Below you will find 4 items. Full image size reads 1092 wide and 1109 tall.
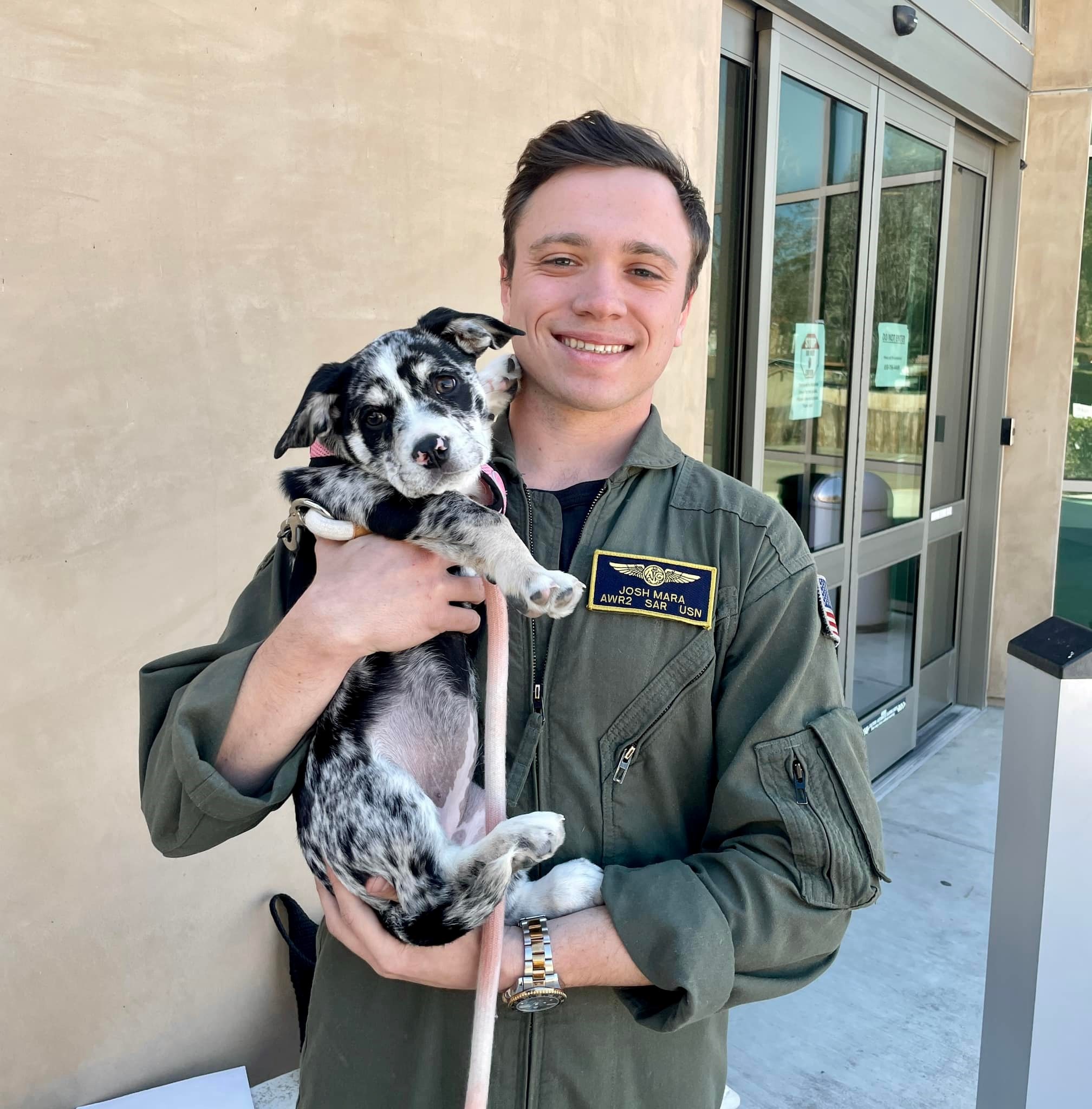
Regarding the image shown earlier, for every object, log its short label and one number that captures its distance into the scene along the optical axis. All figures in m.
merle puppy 1.41
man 1.32
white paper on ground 2.66
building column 6.41
